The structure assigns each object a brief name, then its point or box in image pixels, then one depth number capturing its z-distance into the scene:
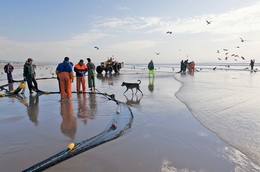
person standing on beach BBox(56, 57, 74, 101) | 7.36
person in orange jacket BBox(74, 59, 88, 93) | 8.73
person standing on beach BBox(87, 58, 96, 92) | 9.80
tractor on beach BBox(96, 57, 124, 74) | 22.73
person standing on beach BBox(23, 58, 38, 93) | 8.88
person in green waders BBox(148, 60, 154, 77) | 18.03
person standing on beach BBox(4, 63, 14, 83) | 13.74
